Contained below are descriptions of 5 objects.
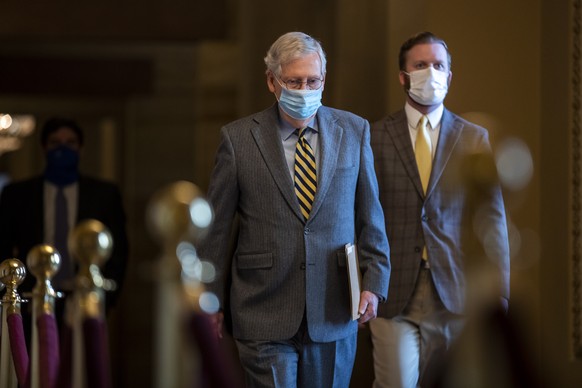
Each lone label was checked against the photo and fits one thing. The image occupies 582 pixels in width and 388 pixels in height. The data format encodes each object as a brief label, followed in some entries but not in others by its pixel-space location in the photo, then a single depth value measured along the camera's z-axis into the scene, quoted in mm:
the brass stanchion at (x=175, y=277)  5082
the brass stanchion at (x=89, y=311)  5781
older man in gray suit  9687
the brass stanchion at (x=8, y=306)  8359
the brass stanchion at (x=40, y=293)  6969
